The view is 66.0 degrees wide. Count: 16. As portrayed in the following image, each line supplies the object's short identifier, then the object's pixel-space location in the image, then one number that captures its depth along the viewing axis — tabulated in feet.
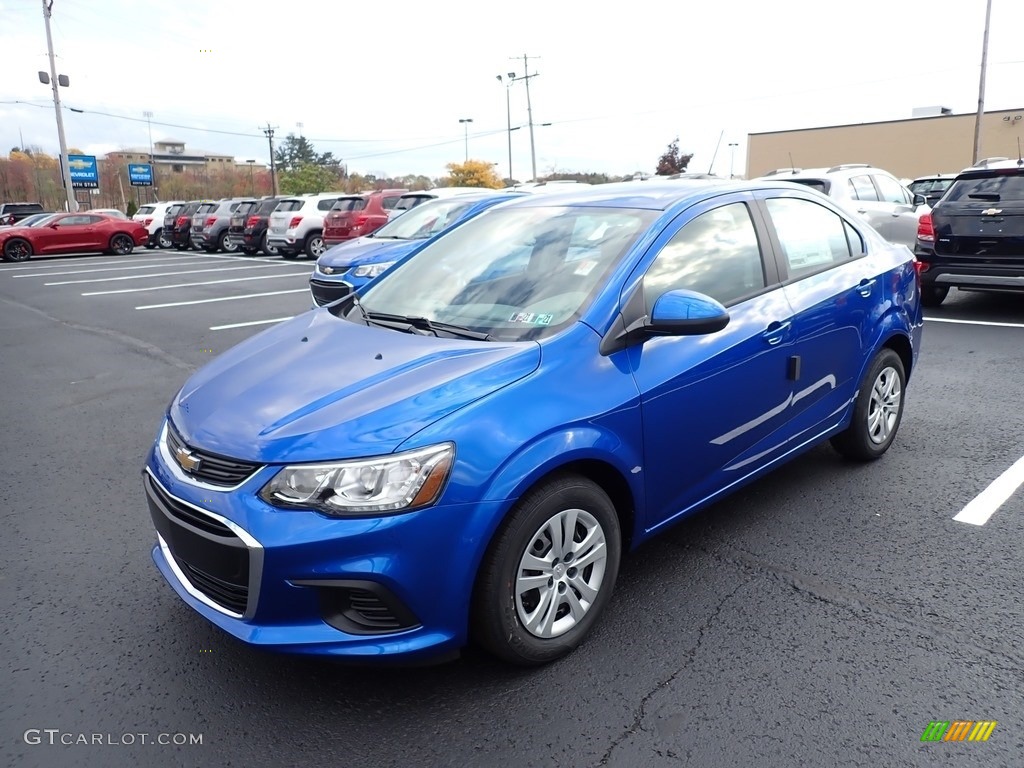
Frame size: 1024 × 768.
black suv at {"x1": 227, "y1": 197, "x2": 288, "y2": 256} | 73.15
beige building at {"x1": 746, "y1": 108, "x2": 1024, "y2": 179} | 152.35
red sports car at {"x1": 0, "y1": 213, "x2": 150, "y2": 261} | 78.64
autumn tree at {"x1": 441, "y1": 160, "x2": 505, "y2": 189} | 227.46
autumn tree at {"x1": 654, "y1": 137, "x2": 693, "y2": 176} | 139.33
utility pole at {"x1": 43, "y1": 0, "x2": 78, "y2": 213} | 121.29
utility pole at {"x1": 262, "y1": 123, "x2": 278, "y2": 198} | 246.06
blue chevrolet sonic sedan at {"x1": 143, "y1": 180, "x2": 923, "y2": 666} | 7.79
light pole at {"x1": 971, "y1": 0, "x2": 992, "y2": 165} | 90.17
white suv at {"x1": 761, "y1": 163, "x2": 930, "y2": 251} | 31.55
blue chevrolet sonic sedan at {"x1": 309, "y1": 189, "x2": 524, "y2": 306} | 27.96
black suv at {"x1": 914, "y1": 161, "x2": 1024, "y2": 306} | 26.96
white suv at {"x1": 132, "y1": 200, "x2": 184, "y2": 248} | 94.89
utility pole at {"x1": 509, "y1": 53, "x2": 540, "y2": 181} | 159.33
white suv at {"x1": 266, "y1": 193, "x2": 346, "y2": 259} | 65.46
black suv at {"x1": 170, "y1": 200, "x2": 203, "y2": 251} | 87.15
